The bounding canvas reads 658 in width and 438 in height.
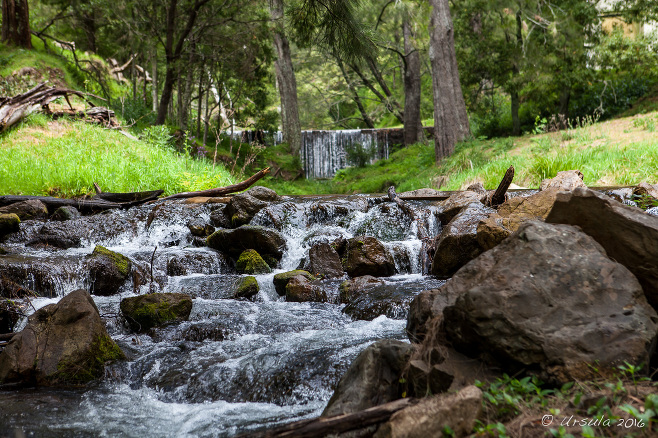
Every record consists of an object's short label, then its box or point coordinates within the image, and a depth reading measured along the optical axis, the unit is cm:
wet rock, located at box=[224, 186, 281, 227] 851
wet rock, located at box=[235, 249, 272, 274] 701
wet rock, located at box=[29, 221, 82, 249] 746
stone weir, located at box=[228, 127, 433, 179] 2272
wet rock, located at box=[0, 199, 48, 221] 825
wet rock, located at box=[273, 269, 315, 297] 617
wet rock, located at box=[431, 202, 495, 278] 621
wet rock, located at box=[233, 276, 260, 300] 601
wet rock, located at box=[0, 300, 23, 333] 473
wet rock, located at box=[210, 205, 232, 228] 860
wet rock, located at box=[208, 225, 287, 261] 733
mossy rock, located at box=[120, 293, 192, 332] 491
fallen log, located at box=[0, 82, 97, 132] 1179
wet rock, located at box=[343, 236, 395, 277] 673
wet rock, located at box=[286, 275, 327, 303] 589
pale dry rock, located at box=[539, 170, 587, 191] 797
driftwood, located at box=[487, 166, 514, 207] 736
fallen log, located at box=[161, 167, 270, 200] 994
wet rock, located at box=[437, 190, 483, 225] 769
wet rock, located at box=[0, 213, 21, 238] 752
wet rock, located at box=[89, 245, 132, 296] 602
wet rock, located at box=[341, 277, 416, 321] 516
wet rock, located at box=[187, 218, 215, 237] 830
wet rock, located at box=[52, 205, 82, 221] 845
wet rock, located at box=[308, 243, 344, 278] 683
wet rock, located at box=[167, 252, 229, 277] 686
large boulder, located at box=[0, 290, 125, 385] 375
